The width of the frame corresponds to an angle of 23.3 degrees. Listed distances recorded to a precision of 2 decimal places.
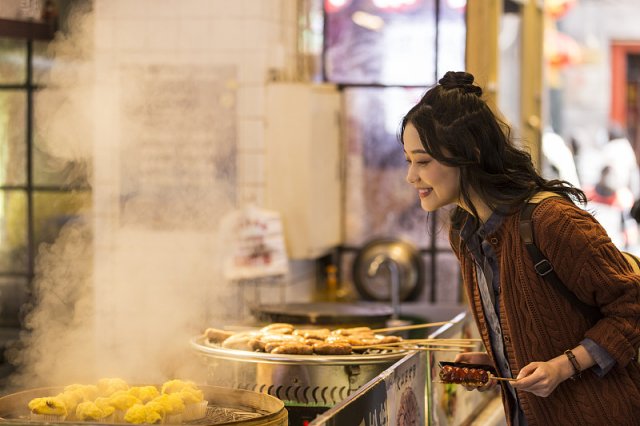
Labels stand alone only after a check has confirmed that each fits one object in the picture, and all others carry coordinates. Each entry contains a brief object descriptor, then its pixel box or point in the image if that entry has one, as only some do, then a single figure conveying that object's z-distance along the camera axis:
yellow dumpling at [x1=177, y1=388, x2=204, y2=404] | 4.14
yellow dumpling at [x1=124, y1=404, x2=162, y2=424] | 3.96
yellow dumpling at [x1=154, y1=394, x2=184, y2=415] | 4.04
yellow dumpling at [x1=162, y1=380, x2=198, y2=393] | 4.29
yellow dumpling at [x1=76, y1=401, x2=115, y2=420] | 4.01
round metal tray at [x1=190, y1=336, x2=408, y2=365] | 4.76
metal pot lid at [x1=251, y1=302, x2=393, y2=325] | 5.95
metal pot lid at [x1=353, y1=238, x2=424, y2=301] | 10.21
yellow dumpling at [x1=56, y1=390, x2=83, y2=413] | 4.12
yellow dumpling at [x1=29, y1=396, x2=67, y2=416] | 4.02
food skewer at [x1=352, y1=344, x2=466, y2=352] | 4.94
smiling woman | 3.82
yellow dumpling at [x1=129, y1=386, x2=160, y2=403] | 4.19
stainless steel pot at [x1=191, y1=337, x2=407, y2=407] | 4.77
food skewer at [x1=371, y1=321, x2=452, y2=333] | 5.35
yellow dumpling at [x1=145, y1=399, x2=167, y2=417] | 4.00
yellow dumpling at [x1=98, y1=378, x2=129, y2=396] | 4.34
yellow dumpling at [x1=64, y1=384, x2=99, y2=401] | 4.25
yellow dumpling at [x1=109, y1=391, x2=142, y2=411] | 4.10
